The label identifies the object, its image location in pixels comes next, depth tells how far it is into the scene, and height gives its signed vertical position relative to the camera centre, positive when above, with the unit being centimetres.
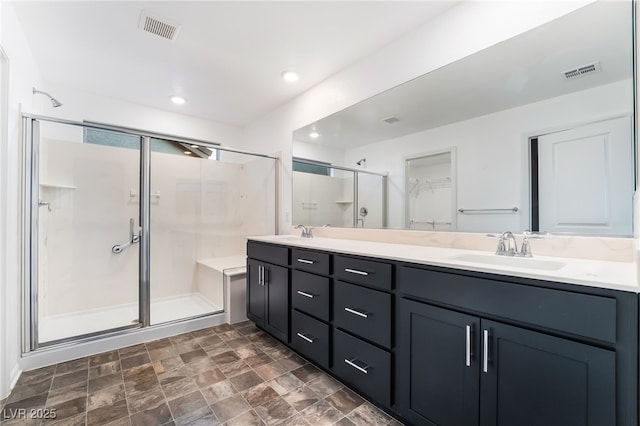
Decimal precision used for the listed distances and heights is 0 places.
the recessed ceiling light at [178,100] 304 +127
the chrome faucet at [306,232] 275 -19
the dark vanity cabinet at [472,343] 84 -51
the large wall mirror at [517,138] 125 +43
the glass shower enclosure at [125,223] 222 -11
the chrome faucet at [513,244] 137 -16
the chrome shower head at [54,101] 222 +90
